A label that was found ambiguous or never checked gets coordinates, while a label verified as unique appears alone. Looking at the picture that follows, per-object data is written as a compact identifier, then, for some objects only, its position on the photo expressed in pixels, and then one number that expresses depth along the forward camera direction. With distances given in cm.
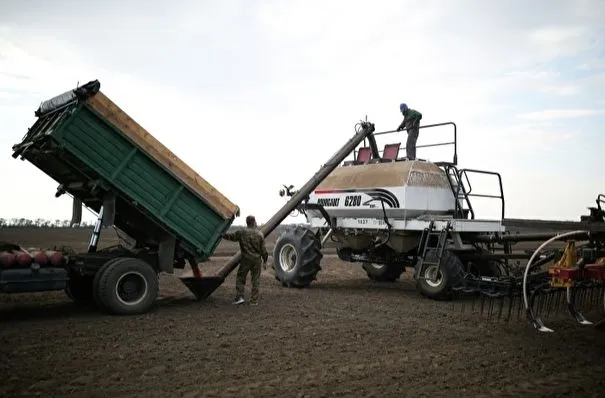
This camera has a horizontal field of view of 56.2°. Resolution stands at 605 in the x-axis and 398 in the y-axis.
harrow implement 691
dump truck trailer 801
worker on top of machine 1259
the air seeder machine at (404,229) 1059
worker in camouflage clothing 995
